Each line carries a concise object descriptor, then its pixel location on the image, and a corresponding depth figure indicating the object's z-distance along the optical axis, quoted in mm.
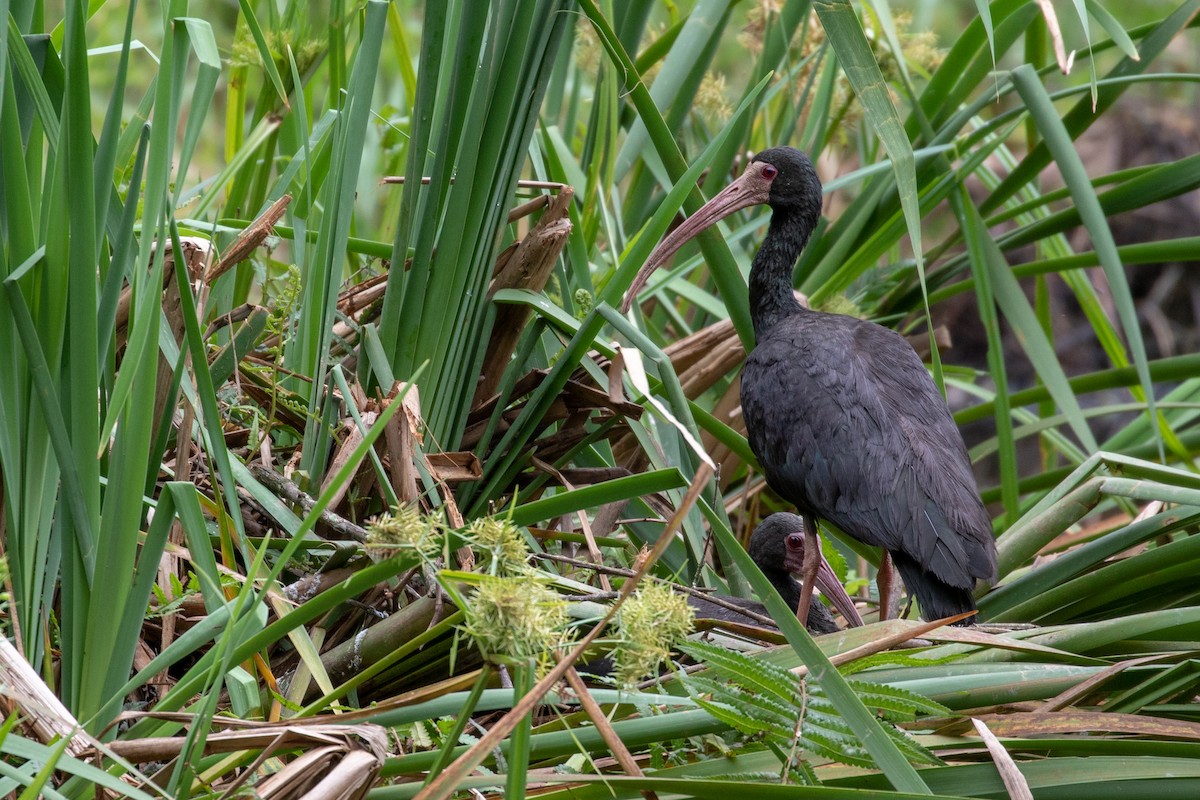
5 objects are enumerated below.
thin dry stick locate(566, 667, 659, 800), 10241
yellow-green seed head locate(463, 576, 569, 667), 9261
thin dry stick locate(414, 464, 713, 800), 9005
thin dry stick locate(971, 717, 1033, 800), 11827
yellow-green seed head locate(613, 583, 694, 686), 10146
